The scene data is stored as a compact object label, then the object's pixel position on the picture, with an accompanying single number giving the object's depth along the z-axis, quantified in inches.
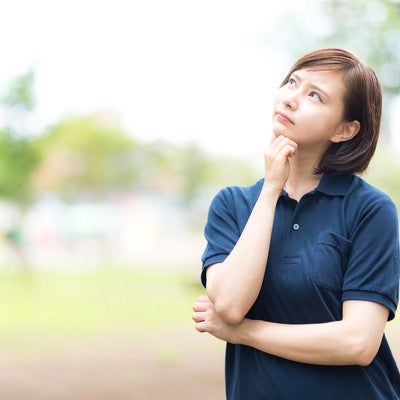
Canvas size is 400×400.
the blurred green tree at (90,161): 811.4
